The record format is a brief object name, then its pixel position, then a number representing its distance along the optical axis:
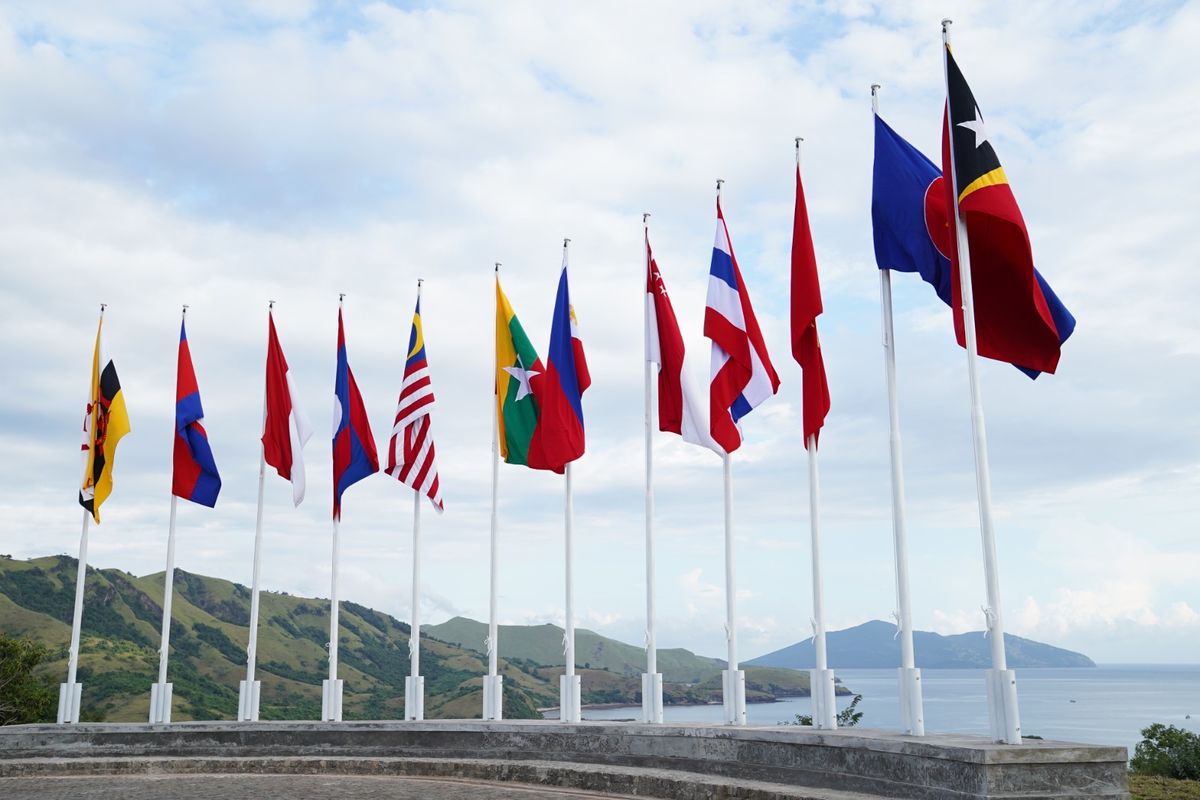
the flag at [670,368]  15.97
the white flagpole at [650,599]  15.84
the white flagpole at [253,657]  19.67
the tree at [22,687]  36.00
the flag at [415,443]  19.17
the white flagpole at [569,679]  16.94
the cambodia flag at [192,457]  20.56
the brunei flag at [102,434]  20.55
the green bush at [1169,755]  26.05
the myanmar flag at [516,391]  18.39
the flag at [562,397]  17.55
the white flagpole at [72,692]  19.98
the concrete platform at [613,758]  9.73
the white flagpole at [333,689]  19.12
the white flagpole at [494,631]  18.09
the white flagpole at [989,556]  10.11
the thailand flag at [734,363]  15.02
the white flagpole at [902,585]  11.45
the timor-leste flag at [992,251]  11.23
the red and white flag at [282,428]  20.34
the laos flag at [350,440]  19.95
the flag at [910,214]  12.48
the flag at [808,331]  13.73
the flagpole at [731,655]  14.60
